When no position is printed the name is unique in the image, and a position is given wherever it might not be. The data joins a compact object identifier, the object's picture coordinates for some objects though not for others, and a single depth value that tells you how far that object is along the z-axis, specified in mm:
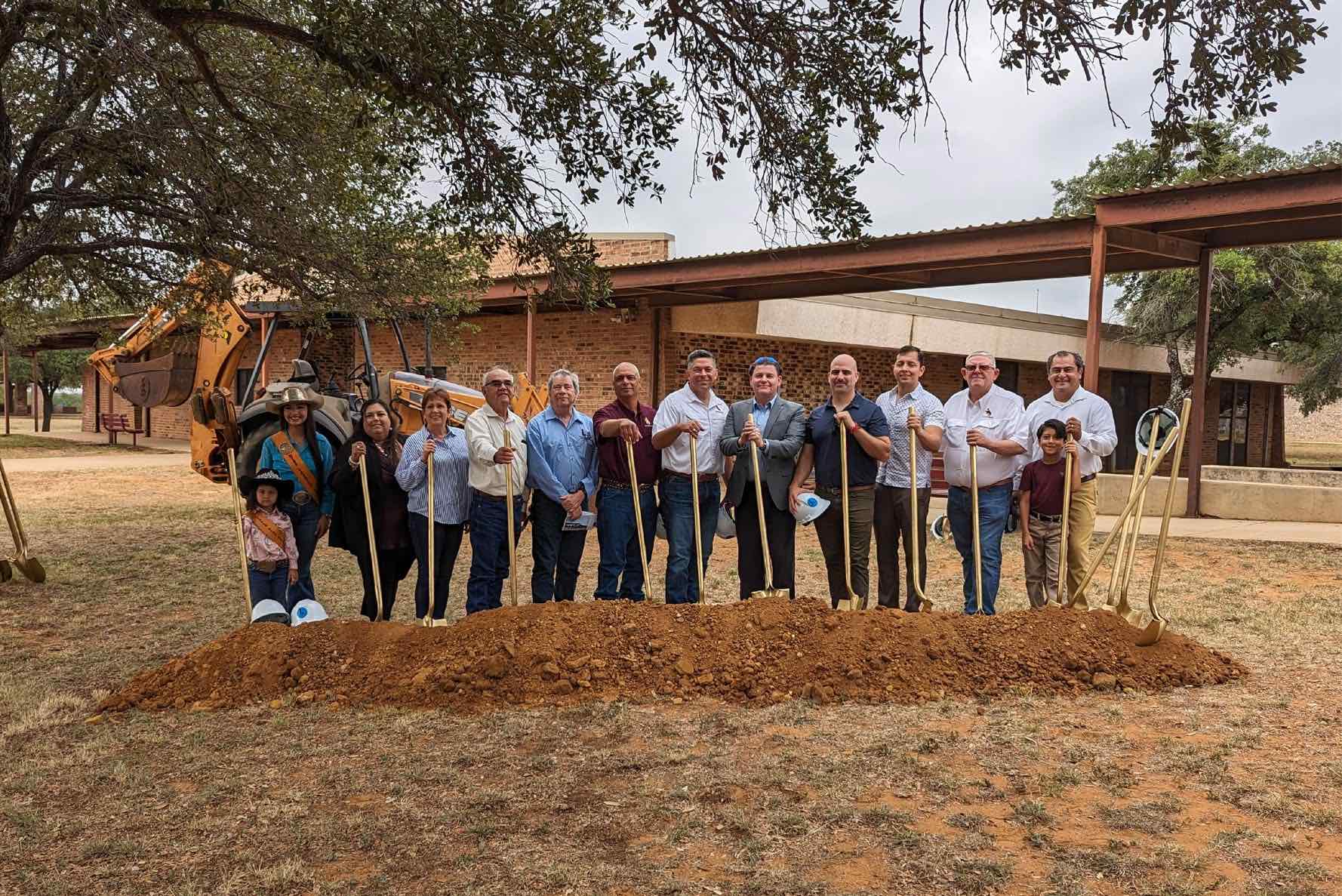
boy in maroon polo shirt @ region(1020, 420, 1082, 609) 5953
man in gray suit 5883
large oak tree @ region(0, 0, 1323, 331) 4773
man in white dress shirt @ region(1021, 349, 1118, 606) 5945
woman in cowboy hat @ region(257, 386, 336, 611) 5852
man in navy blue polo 5859
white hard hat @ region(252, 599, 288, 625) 5656
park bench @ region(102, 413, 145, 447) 26406
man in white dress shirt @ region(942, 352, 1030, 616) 5973
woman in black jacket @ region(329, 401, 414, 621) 5910
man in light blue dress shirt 5812
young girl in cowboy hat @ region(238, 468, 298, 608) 5715
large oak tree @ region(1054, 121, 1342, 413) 20172
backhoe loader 8961
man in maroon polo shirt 5984
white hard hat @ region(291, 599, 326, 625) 5664
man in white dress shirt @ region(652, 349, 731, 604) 5965
